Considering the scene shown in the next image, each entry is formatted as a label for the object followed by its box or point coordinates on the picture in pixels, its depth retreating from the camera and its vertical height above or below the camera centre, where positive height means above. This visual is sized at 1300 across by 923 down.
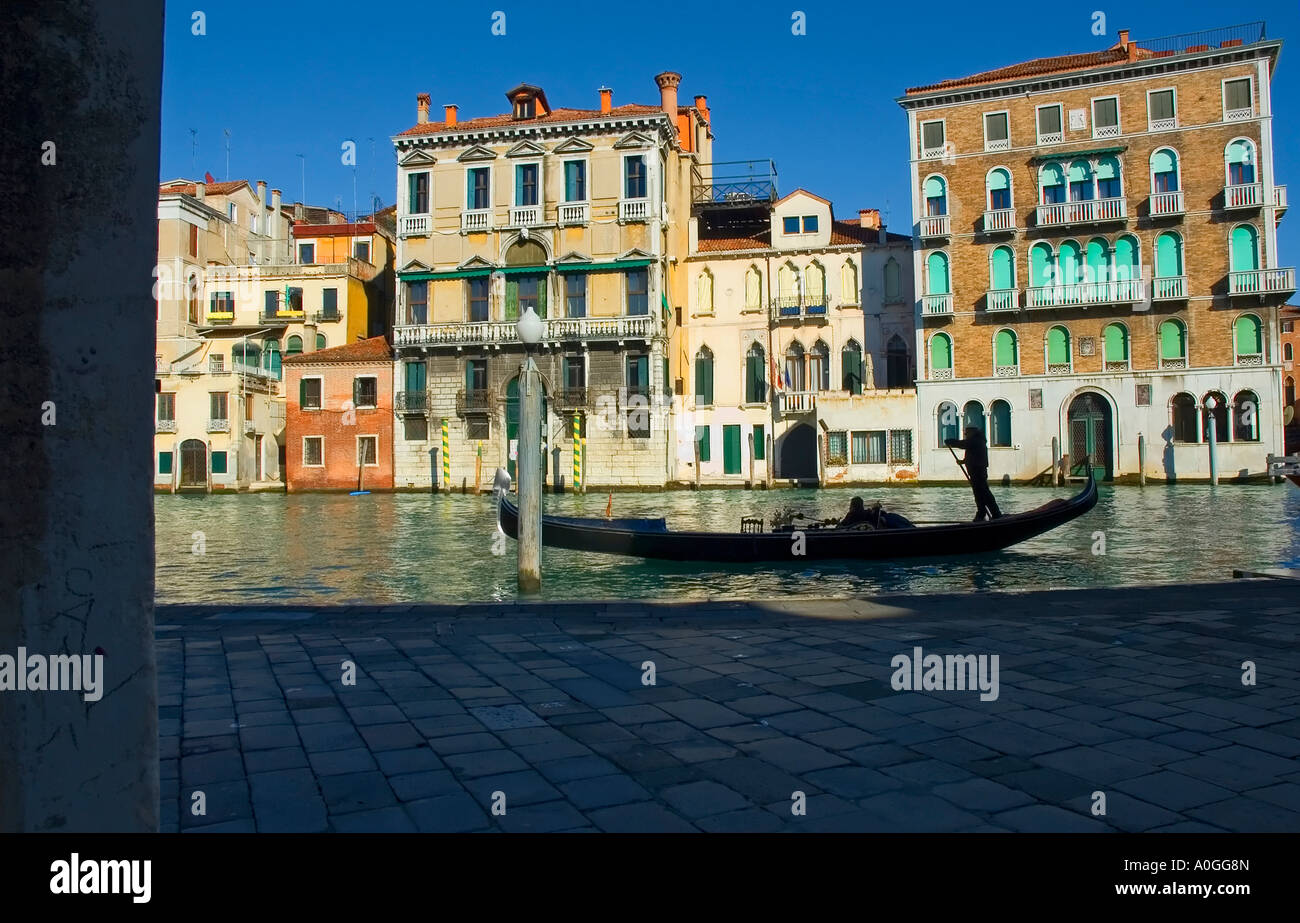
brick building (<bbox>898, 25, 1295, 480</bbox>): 30.72 +7.23
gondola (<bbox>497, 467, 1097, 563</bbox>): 12.20 -0.61
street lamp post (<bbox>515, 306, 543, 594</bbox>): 8.74 +0.23
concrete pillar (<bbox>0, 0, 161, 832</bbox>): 1.81 +0.17
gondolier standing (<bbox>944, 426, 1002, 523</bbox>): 14.00 +0.24
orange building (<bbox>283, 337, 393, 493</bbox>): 35.91 +2.89
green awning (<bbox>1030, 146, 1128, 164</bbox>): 31.98 +10.60
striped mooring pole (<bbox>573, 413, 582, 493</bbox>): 34.06 +1.44
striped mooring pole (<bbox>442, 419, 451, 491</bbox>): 35.16 +1.44
